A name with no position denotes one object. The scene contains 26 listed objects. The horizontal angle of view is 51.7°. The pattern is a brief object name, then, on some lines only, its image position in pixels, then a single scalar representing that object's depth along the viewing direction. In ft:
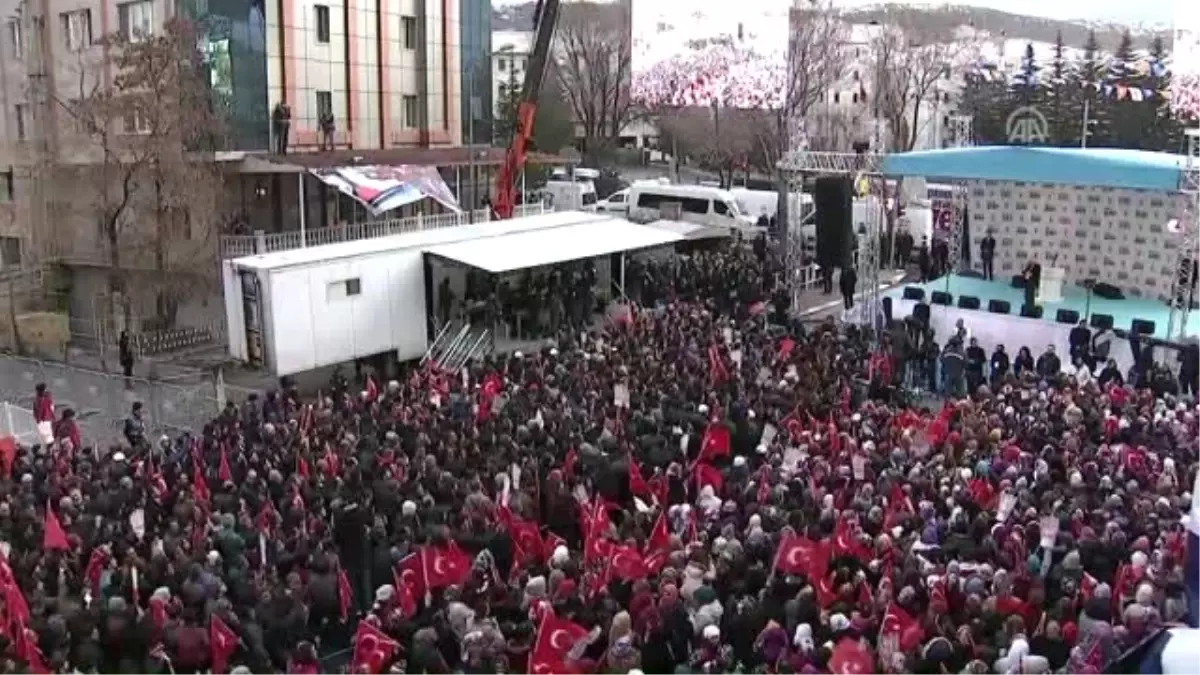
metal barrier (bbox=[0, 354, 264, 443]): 61.77
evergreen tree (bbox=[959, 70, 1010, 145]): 182.60
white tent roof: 73.56
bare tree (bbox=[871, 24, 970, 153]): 186.09
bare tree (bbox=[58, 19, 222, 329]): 84.99
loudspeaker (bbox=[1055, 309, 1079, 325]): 68.39
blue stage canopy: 69.51
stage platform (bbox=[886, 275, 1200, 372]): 68.13
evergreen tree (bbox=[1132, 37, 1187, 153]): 172.14
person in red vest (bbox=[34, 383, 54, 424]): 55.98
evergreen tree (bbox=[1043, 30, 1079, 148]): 178.22
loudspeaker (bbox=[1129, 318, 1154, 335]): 65.92
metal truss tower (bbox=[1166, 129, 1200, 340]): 65.98
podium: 82.33
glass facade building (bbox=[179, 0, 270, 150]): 91.76
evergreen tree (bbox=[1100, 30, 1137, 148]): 177.99
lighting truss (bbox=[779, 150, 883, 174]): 77.97
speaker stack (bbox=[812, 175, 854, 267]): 84.58
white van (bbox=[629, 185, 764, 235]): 116.88
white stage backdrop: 82.58
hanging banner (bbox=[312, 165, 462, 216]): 93.56
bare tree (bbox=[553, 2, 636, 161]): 200.23
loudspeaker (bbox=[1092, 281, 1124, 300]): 83.71
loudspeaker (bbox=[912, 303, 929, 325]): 71.31
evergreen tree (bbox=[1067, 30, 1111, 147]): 174.91
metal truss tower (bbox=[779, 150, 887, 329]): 77.00
